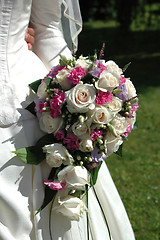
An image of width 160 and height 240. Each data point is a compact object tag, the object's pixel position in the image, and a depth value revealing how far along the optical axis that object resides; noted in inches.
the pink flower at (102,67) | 51.5
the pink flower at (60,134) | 50.6
